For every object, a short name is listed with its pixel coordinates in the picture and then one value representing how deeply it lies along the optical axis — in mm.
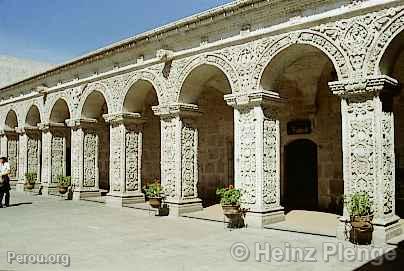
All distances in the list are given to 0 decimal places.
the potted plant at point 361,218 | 7008
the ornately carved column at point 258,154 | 9078
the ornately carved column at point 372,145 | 7238
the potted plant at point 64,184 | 15445
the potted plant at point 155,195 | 10805
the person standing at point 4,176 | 12555
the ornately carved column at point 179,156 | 10914
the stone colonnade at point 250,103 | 7359
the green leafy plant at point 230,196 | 8977
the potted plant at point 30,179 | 18078
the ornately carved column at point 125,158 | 12898
